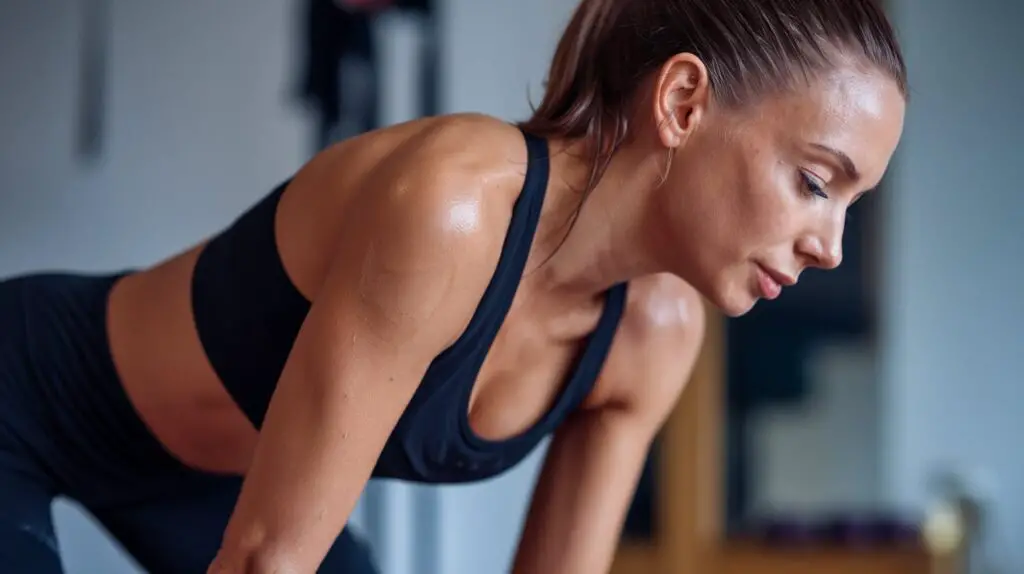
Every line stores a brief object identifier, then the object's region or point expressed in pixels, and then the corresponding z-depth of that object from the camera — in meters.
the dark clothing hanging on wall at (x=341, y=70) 2.66
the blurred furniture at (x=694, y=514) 3.34
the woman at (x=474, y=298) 1.28
